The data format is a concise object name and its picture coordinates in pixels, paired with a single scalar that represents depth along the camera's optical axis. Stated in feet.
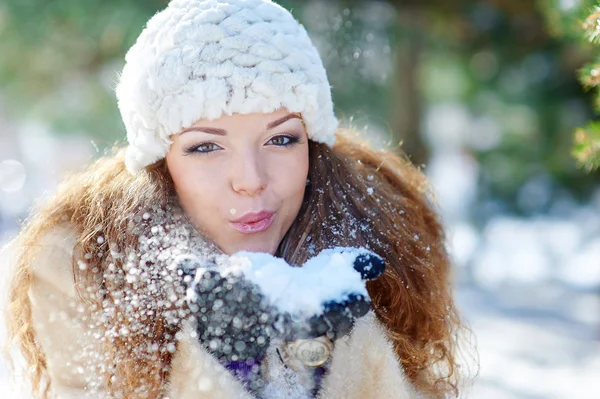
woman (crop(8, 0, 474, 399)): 3.04
